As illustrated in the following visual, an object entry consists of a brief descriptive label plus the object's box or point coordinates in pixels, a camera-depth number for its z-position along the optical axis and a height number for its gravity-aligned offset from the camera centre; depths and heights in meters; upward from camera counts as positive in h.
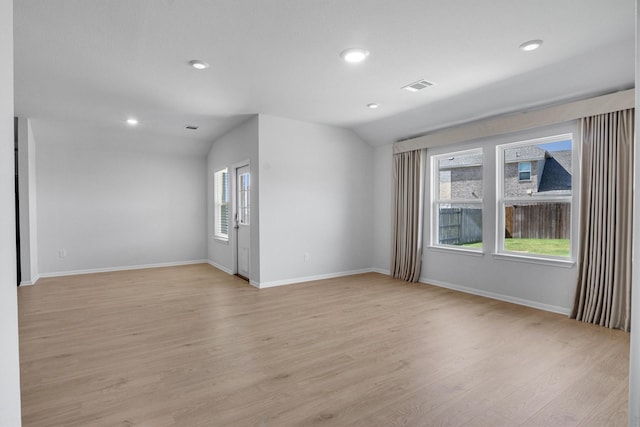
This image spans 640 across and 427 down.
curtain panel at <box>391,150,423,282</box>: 5.33 -0.19
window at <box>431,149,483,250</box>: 4.75 +0.09
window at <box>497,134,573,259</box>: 3.84 +0.10
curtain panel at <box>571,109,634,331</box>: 3.20 -0.17
